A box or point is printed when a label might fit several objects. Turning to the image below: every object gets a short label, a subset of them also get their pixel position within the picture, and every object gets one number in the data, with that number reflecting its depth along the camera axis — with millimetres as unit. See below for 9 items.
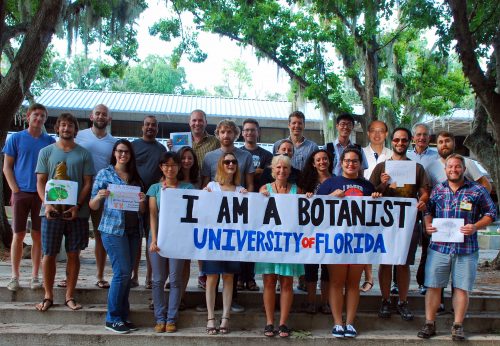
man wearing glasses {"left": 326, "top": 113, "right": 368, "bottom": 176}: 5668
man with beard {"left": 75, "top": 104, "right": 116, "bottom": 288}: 5531
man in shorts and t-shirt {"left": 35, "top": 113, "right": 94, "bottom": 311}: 5023
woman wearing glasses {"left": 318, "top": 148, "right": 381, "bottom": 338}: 4883
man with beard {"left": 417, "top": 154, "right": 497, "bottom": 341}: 4824
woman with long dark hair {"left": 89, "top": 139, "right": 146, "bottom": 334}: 4840
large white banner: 5031
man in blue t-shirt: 5465
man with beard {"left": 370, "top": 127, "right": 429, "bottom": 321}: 5203
